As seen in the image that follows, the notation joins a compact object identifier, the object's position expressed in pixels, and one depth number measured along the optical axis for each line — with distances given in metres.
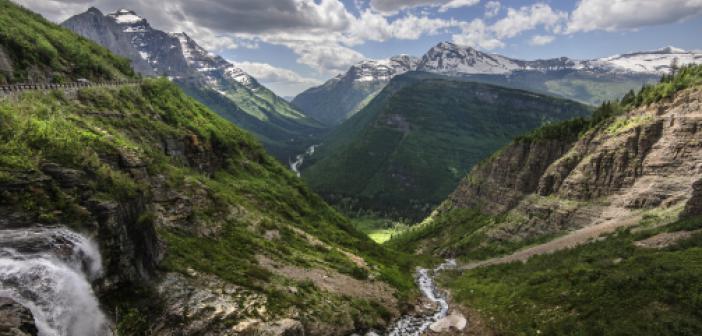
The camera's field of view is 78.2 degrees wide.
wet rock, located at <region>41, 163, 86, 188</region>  33.03
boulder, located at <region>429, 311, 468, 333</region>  57.84
